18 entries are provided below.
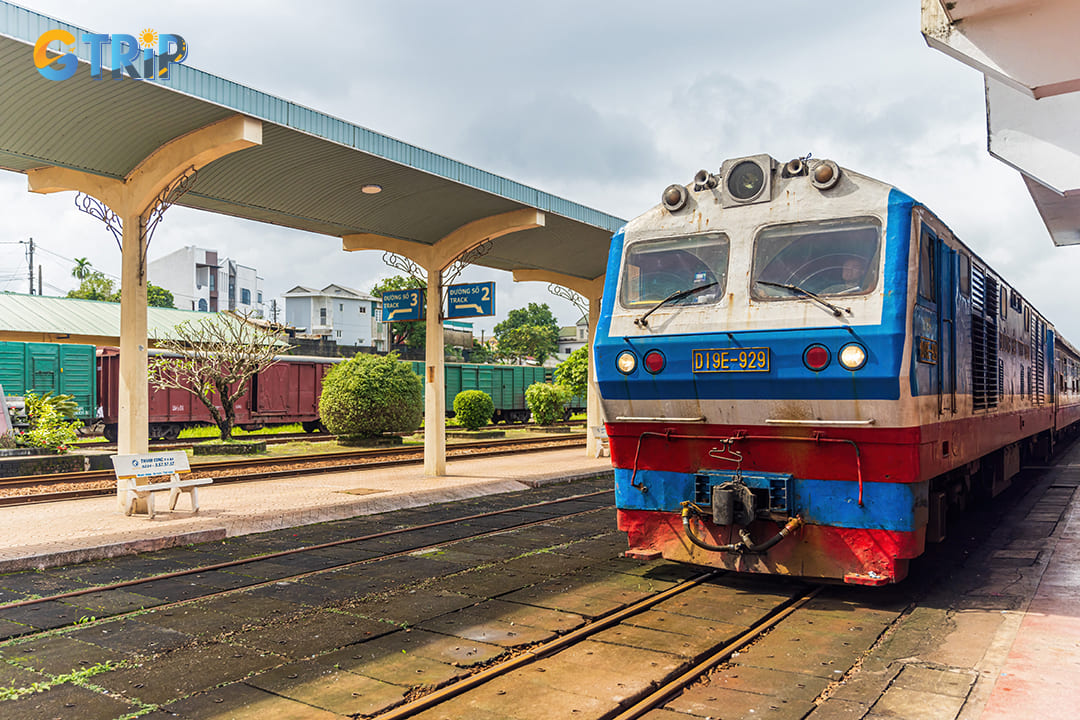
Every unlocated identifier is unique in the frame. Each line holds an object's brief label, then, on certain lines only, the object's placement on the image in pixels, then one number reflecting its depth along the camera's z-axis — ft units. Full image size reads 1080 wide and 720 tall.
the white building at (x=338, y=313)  241.96
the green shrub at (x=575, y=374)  120.26
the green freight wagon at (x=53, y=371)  73.77
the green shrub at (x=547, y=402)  106.32
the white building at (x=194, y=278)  231.91
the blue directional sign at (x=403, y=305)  52.26
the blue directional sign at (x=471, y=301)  49.78
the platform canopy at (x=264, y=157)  28.37
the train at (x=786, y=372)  19.93
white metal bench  33.78
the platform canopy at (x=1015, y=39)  17.62
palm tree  199.52
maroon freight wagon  80.79
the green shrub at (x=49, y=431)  55.26
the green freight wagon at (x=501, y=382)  111.34
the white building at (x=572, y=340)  309.51
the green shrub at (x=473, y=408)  96.99
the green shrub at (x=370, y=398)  70.90
